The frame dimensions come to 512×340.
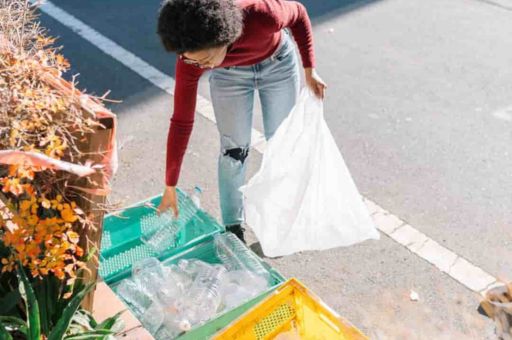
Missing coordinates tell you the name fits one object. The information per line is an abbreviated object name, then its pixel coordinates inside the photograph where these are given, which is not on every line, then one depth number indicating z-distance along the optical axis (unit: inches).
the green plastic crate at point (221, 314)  100.5
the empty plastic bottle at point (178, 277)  116.0
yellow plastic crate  95.4
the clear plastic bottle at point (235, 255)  119.2
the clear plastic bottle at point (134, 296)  112.0
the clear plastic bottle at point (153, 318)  107.7
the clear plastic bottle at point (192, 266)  118.1
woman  93.0
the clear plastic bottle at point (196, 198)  128.6
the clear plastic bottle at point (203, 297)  109.4
